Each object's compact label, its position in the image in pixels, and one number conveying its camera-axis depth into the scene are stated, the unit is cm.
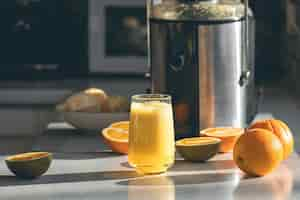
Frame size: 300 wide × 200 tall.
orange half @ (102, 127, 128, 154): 204
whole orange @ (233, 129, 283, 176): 181
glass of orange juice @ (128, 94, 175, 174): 184
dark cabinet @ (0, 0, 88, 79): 351
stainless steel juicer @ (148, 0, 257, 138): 213
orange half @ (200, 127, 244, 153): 204
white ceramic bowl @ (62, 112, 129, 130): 228
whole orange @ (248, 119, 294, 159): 191
